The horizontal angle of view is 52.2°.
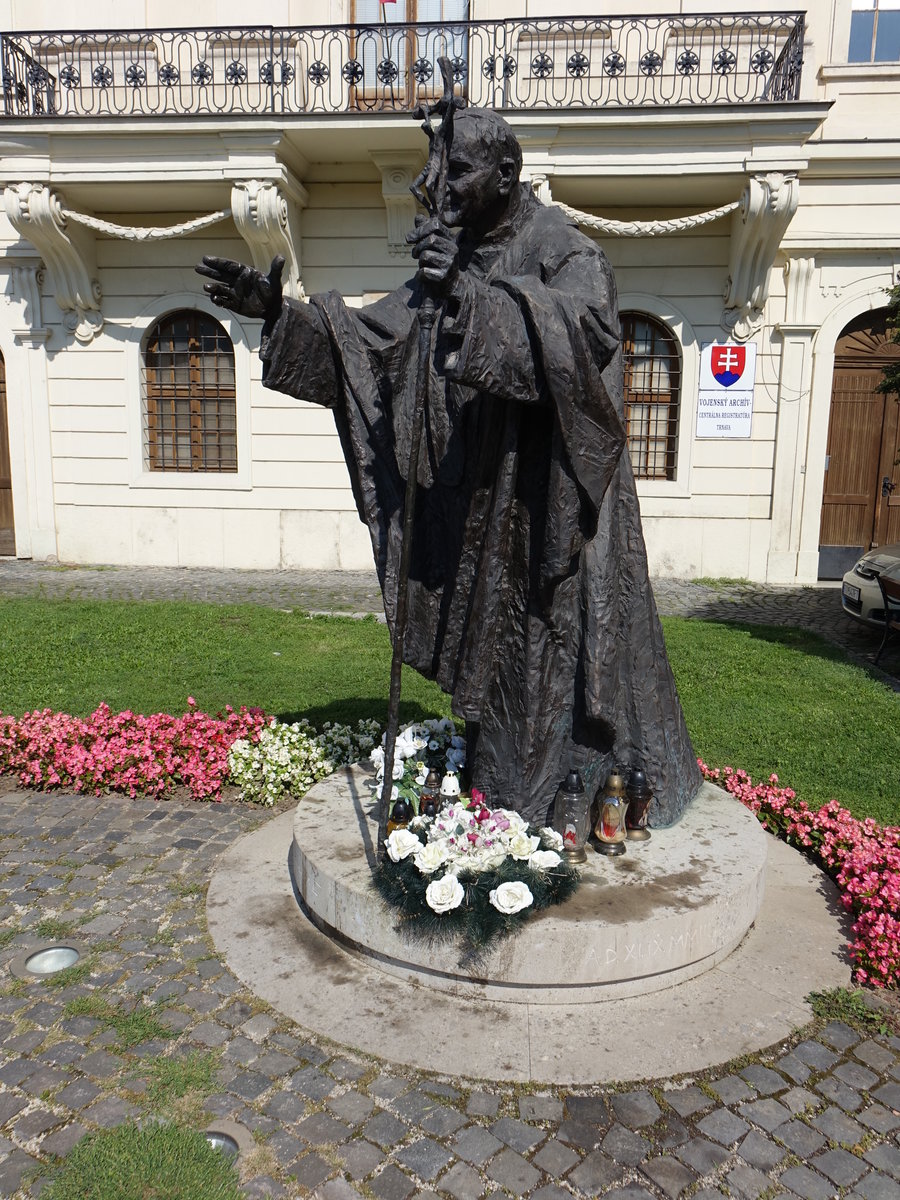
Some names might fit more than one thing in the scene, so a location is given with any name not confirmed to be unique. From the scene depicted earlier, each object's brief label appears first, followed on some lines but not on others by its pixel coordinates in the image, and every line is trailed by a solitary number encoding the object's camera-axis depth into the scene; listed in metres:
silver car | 8.67
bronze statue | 2.45
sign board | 11.49
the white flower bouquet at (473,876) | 2.80
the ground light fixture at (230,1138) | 2.27
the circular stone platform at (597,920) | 2.79
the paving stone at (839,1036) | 2.74
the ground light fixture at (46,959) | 3.07
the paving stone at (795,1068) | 2.58
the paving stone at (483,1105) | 2.41
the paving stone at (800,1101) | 2.46
